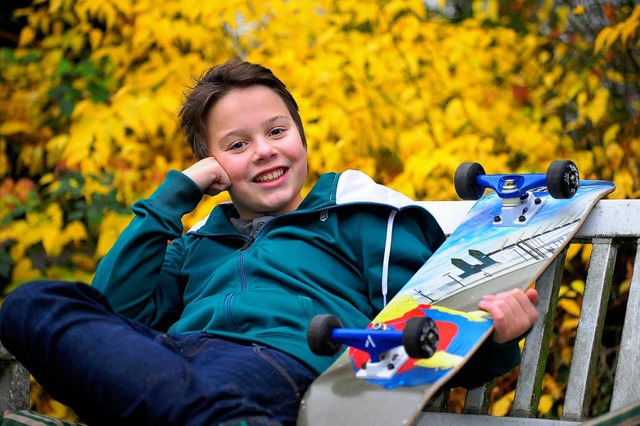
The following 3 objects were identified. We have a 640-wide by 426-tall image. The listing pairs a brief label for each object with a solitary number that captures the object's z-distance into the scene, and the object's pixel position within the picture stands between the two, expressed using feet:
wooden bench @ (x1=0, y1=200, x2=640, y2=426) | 11.12
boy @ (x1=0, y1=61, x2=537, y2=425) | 10.45
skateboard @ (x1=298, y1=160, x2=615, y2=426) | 10.51
